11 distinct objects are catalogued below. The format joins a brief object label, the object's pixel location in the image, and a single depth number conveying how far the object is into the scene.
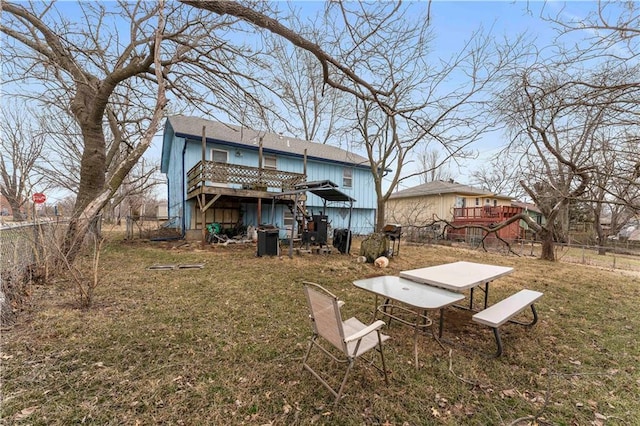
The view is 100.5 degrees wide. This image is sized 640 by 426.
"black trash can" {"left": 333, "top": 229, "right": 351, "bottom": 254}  10.20
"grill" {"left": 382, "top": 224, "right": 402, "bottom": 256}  9.30
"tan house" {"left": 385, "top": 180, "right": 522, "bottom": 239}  19.16
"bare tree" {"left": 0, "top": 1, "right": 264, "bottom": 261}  5.66
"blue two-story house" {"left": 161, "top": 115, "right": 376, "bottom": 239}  11.35
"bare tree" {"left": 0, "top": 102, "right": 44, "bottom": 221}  13.87
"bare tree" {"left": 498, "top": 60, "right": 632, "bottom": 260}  4.09
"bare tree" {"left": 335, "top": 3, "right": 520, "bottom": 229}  3.91
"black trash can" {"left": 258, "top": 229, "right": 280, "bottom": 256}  8.89
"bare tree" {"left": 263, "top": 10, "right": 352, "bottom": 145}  4.63
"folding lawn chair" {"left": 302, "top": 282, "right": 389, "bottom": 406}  2.07
